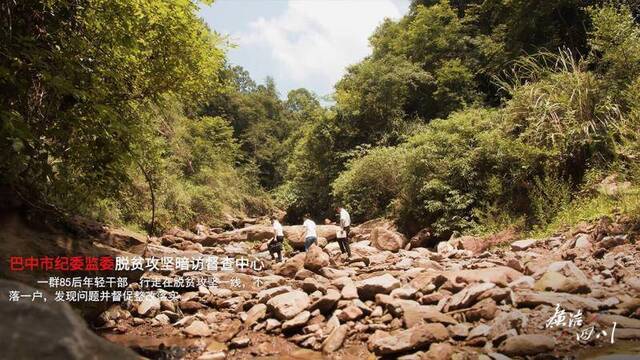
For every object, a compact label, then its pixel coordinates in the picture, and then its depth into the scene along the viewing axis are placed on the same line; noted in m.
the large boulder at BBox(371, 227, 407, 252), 13.37
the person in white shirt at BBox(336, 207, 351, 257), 11.90
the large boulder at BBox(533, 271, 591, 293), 6.03
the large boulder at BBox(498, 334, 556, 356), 4.69
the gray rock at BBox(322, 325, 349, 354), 5.82
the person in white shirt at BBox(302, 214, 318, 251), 11.82
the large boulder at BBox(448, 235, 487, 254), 10.87
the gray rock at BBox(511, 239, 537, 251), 9.36
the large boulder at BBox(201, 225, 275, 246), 17.14
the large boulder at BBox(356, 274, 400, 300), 7.21
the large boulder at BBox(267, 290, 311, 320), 6.74
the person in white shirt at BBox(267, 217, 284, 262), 12.45
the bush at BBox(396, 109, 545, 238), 11.78
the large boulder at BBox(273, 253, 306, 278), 10.15
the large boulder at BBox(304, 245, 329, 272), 9.83
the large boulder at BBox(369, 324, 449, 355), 5.22
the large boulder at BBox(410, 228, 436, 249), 13.51
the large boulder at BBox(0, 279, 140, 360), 2.41
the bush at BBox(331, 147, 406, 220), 18.14
